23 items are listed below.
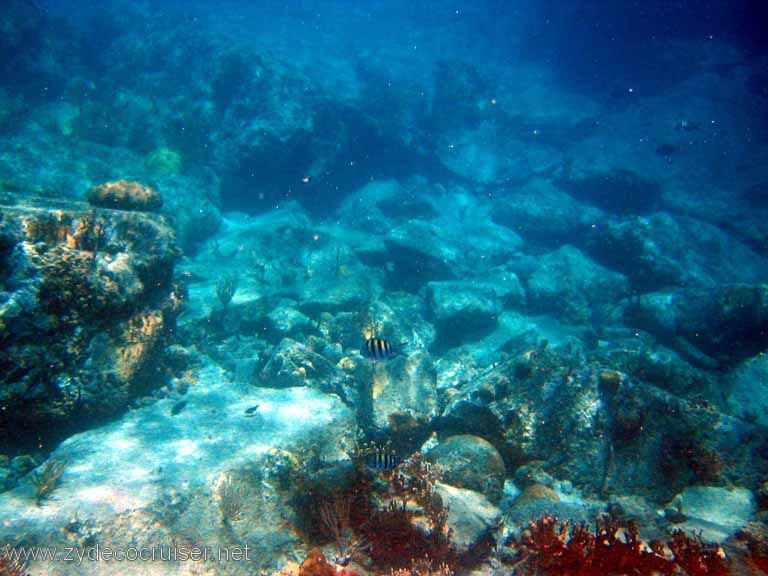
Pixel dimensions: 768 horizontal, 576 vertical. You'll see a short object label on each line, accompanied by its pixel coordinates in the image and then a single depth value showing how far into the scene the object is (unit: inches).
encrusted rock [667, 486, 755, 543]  170.9
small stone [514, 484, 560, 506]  187.0
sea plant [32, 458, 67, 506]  167.3
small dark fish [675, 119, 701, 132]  607.6
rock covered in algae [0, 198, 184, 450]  185.2
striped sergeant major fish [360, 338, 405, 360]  179.5
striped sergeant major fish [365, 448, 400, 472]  144.1
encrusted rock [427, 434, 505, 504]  195.2
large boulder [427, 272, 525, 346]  440.8
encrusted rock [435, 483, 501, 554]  150.1
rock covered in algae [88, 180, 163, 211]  308.3
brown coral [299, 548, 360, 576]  117.5
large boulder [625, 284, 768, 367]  401.7
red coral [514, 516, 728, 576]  130.2
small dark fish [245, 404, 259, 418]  246.4
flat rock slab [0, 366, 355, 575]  151.9
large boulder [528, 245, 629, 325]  525.7
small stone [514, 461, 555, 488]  217.3
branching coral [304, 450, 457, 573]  137.8
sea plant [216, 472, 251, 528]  171.0
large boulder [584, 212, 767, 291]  557.6
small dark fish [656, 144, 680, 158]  605.9
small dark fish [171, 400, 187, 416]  247.4
